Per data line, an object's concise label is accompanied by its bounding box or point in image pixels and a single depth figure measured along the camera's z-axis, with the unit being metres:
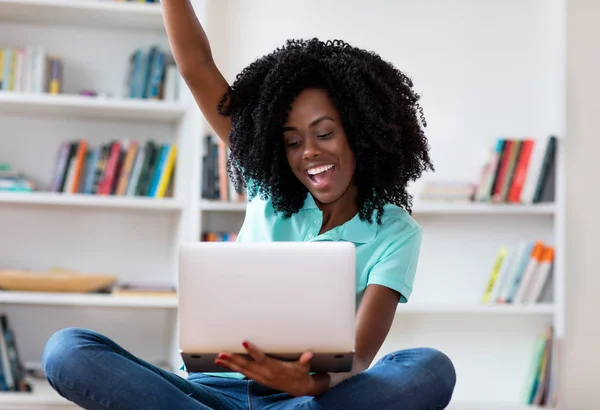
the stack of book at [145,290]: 3.06
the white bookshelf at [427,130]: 3.29
